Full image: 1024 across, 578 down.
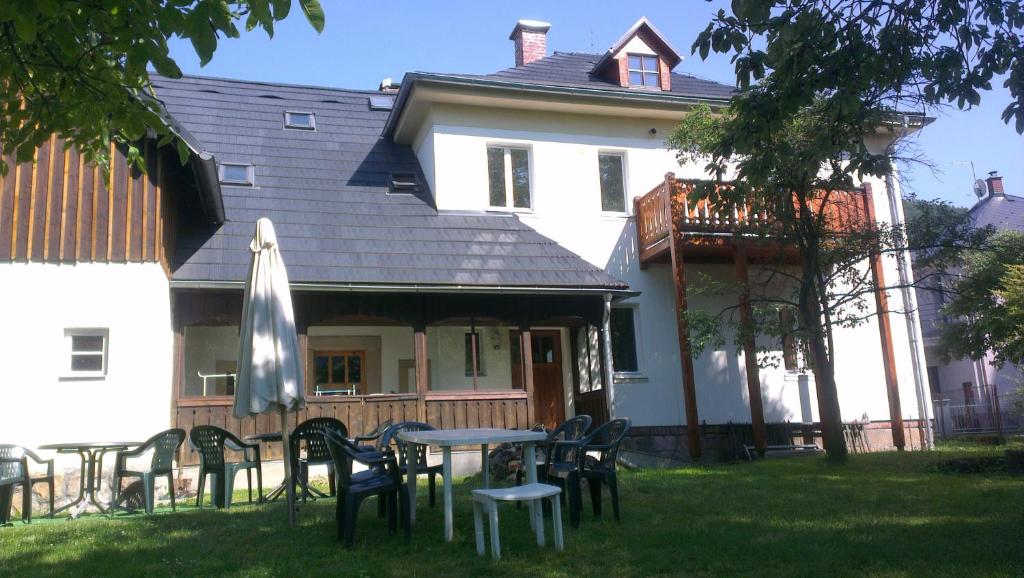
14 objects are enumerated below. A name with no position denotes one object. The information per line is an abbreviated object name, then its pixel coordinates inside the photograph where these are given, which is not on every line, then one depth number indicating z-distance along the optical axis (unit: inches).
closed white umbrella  308.7
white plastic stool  239.0
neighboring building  1001.5
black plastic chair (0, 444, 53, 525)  363.9
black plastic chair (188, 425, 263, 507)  381.4
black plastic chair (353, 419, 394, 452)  315.9
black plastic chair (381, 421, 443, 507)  310.6
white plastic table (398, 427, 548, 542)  266.8
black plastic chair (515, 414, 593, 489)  322.0
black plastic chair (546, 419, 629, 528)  285.1
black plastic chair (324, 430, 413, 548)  261.9
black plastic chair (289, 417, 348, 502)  362.9
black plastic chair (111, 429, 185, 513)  378.9
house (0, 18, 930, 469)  475.2
